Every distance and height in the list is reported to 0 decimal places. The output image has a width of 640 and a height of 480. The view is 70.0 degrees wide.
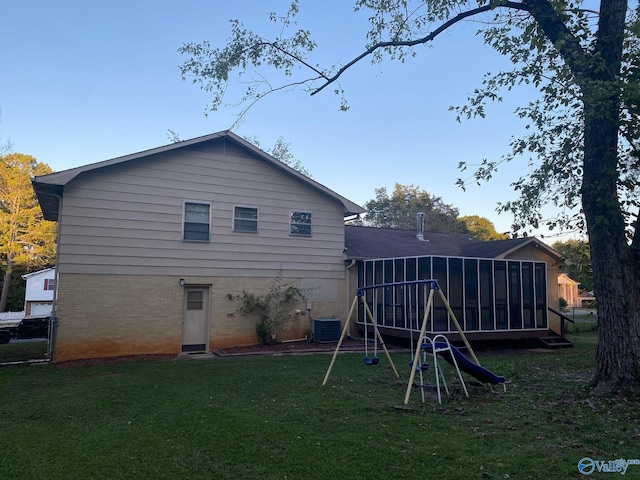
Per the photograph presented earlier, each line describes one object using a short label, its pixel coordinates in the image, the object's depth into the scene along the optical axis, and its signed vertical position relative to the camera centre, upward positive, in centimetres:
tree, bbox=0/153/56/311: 3116 +467
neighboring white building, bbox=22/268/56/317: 3061 -4
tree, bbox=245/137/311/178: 3325 +1024
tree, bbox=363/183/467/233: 4328 +842
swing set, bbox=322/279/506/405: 689 -102
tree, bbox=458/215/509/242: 5030 +760
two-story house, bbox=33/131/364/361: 1186 +138
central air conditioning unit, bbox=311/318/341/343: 1450 -117
